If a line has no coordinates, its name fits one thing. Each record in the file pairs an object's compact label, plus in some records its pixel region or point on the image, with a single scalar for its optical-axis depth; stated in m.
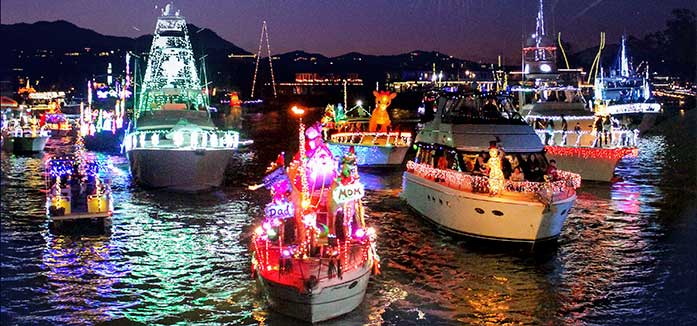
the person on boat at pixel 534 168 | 22.33
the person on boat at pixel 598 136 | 33.61
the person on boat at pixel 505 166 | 22.14
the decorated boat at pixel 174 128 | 32.12
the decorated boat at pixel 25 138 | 49.56
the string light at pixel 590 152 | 33.09
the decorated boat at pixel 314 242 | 13.83
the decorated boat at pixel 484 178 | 19.86
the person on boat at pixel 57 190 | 22.89
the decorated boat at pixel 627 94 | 73.06
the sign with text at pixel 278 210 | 15.54
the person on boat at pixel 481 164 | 22.55
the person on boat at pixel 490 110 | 25.07
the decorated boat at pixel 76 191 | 22.91
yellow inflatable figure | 42.62
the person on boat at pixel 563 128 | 34.94
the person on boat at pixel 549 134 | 35.22
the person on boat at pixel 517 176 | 21.23
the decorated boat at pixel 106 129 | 60.59
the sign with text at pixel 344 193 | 15.37
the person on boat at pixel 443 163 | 23.69
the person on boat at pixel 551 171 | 21.55
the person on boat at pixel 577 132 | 34.59
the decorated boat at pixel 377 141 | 40.28
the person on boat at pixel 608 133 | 33.91
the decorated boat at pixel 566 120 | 33.59
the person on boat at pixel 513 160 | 22.36
